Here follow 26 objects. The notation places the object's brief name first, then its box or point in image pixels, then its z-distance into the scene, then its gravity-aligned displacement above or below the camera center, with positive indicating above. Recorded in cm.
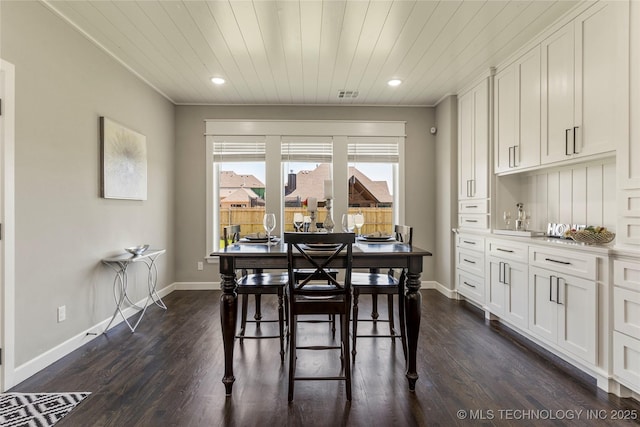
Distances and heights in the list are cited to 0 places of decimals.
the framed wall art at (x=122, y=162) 316 +51
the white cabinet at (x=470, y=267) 376 -66
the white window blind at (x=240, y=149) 492 +91
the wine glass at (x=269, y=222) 275 -9
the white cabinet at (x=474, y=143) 377 +82
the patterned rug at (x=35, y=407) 183 -114
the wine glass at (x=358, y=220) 286 -7
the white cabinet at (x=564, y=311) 227 -74
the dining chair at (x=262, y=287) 254 -57
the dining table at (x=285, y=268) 213 -39
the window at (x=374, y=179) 500 +48
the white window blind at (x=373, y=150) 498 +91
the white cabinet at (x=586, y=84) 215 +93
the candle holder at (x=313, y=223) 272 -9
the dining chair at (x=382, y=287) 251 -57
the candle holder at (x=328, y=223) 271 -10
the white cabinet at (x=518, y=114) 302 +94
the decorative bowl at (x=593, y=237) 227 -17
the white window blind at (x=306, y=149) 495 +92
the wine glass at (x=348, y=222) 281 -9
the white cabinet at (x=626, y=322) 196 -66
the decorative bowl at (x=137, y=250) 331 -39
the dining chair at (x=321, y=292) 200 -50
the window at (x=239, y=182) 493 +43
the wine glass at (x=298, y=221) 301 -9
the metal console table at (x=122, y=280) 313 -70
